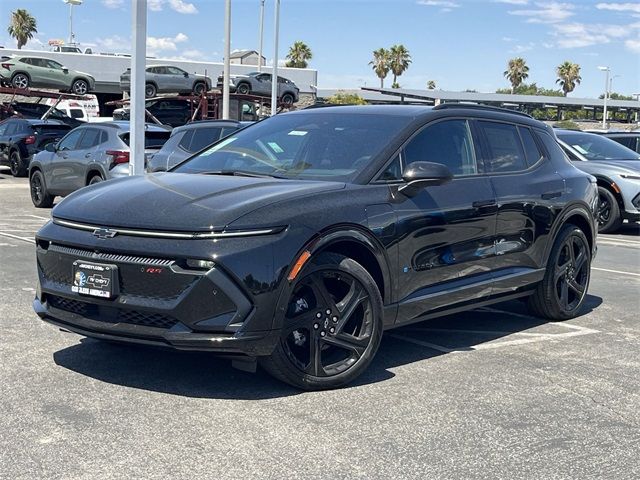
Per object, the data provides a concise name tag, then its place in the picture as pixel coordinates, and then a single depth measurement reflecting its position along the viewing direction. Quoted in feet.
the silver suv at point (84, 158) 44.09
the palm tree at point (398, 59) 277.23
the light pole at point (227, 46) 92.84
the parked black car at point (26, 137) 71.80
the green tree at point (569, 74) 282.56
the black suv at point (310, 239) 13.99
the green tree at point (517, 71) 286.17
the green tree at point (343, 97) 156.65
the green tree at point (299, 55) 284.20
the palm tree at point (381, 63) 278.26
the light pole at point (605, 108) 168.31
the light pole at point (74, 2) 137.25
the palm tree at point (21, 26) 270.87
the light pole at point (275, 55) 106.52
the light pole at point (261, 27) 173.19
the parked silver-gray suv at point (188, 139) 41.65
